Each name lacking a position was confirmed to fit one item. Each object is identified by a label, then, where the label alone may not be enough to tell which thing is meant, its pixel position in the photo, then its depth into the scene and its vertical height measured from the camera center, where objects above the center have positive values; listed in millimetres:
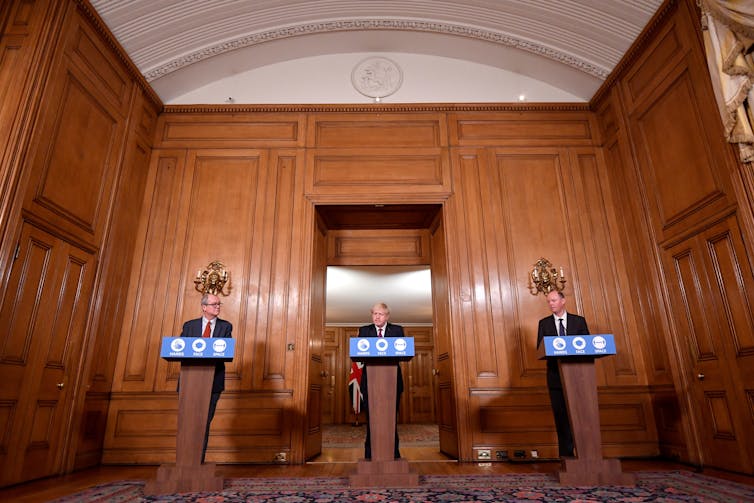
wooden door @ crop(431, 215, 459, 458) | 4637 +496
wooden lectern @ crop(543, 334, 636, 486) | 2955 -164
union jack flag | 11773 +260
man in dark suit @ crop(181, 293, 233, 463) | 3354 +512
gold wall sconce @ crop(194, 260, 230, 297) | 4711 +1179
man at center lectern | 3393 +503
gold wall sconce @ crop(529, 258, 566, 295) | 4742 +1133
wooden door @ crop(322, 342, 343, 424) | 12398 +172
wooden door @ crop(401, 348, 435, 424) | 12539 +170
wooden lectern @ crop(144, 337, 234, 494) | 2920 -233
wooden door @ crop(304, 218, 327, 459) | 4609 +505
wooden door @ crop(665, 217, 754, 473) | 3346 +404
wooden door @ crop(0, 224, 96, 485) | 3264 +370
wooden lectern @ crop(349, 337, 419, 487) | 2992 -234
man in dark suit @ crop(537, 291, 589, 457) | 3510 +211
